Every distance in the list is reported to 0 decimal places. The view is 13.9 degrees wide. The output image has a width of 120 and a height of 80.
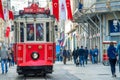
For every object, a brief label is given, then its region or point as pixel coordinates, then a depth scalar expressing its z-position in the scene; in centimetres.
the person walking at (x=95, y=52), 4631
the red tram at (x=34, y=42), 2619
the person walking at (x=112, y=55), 2458
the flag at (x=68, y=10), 3812
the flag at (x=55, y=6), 3928
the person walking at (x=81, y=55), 4074
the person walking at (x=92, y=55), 4644
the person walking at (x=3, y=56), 2898
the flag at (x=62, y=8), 3722
